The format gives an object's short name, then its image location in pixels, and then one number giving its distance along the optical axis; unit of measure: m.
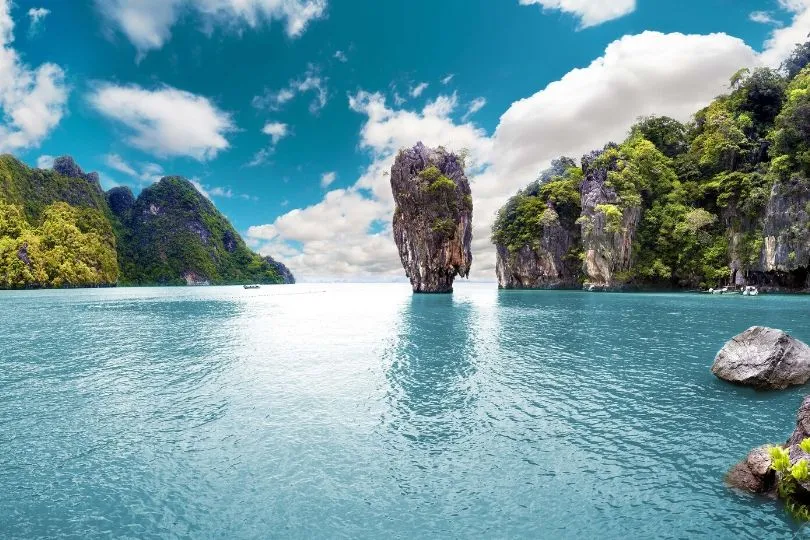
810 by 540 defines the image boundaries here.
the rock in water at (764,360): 13.97
